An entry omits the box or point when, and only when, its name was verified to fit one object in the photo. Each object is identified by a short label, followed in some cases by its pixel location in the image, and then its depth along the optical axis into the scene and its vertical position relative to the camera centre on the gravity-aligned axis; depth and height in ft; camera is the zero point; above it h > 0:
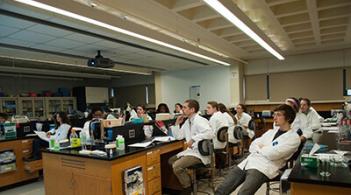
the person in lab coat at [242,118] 18.20 -1.95
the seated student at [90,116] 10.75 -1.25
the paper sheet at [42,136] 14.09 -2.12
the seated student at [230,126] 15.80 -2.15
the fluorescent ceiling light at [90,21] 9.37 +3.56
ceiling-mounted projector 18.45 +2.63
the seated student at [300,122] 10.62 -1.62
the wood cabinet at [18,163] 13.87 -3.70
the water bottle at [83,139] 10.37 -1.76
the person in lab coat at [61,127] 12.78 -1.58
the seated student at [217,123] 13.79 -1.71
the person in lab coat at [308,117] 12.67 -1.40
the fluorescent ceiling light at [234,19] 9.42 +3.46
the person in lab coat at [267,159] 7.59 -2.15
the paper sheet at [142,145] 10.08 -2.06
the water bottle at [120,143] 9.85 -1.87
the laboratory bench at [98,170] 8.46 -2.70
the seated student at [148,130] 12.46 -1.78
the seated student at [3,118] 15.75 -1.19
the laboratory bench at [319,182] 4.85 -1.84
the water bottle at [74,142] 10.53 -1.88
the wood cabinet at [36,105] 26.40 -0.76
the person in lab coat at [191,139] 10.27 -1.98
